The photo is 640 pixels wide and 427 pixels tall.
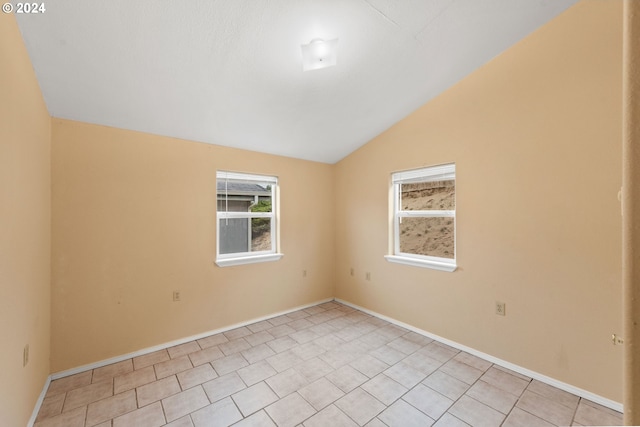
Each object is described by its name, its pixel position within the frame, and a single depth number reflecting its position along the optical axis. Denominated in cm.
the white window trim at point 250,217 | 304
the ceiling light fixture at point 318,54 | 174
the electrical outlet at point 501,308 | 233
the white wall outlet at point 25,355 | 157
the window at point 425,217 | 282
